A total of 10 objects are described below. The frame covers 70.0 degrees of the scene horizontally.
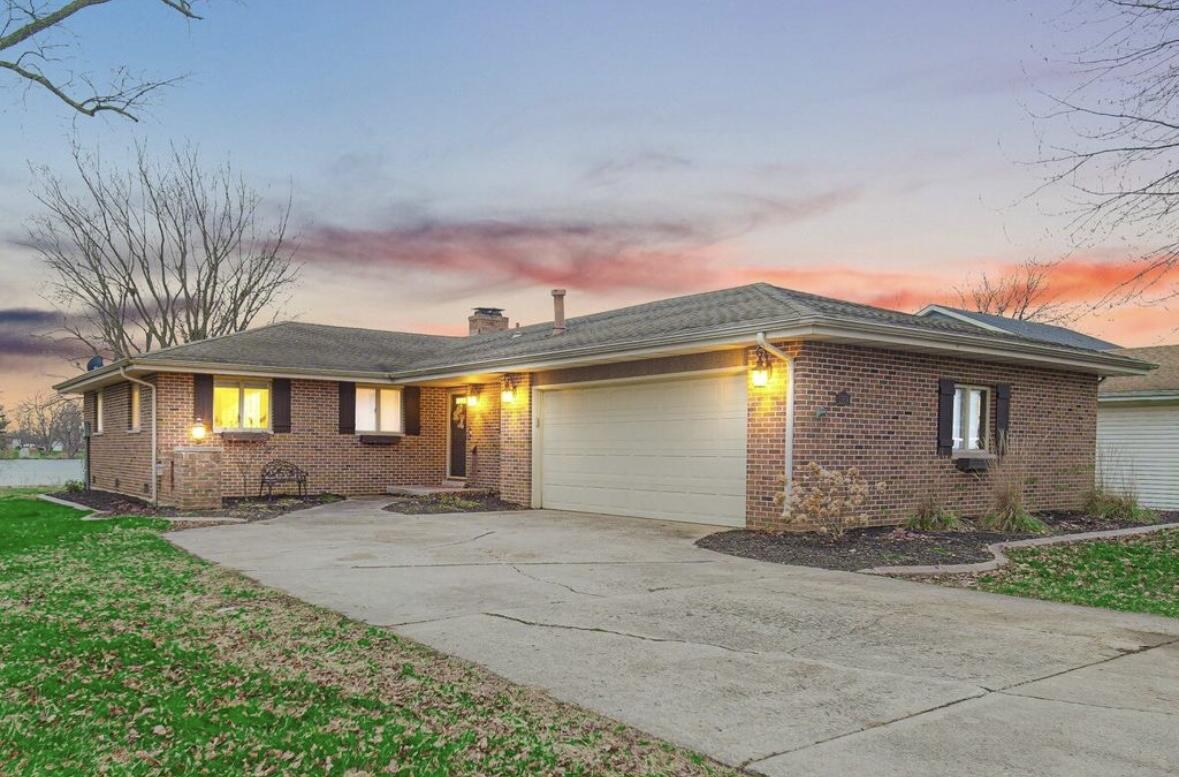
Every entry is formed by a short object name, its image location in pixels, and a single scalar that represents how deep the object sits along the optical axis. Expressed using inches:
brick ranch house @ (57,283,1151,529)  431.2
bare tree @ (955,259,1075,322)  1375.5
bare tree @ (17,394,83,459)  1552.7
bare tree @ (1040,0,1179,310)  334.6
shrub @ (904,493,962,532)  444.8
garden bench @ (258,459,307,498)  645.3
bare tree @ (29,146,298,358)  1186.0
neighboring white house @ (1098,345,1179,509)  682.2
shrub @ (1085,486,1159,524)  538.0
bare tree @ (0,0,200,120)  343.0
